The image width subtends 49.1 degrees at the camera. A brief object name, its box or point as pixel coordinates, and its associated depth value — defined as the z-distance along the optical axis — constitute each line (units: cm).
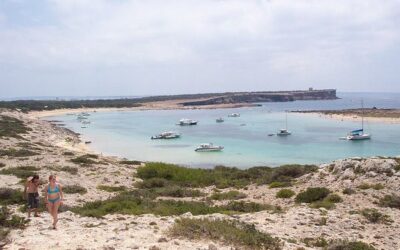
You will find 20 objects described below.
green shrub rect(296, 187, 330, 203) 2289
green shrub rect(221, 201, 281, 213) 2083
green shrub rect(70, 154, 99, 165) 3832
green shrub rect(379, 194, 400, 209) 2103
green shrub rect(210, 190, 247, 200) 2498
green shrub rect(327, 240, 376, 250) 1428
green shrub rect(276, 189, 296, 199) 2416
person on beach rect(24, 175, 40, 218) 1716
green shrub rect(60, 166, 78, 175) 3196
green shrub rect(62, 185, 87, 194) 2455
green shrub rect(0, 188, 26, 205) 2039
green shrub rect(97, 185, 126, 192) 2702
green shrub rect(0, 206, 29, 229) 1523
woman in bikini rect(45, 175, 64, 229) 1532
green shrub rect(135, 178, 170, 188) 2968
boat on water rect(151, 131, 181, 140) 9312
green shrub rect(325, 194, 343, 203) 2180
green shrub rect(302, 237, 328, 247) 1496
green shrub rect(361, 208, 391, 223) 1873
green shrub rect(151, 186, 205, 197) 2595
